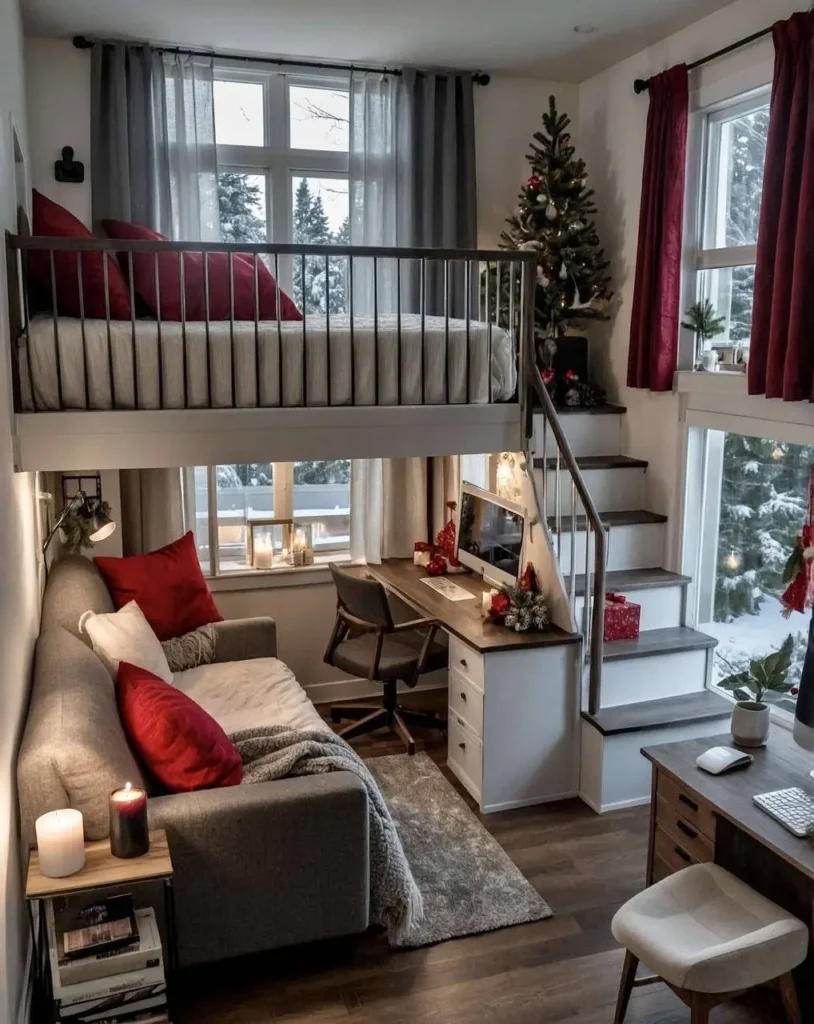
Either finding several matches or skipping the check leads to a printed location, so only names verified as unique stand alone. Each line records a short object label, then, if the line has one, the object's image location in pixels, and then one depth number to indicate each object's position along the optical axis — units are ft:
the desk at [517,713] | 11.94
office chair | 13.35
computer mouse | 8.87
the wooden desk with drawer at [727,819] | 8.45
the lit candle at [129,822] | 7.59
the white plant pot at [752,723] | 9.43
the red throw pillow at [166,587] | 12.95
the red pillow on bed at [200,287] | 11.16
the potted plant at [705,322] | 13.21
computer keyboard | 7.79
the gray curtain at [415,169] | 15.05
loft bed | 9.75
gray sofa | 7.93
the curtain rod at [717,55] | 11.52
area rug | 9.81
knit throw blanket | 9.12
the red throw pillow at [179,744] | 8.69
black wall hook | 13.70
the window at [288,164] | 14.82
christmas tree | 14.17
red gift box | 12.86
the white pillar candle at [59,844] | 7.43
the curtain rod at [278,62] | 13.55
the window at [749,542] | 12.12
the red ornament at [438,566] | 15.38
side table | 7.41
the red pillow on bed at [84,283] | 10.41
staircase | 12.07
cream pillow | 10.77
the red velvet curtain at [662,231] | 13.08
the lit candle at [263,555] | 15.60
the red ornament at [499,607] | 12.69
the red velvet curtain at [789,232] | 10.53
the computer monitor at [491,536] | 13.52
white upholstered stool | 7.03
